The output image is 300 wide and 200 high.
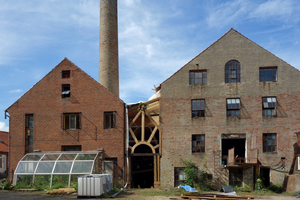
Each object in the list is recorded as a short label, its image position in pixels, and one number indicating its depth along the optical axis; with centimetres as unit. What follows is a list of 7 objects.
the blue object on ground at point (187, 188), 2302
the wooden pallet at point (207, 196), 1925
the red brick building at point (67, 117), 2594
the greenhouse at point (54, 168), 2306
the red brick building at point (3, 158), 3607
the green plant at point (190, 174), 2417
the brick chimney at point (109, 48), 3391
